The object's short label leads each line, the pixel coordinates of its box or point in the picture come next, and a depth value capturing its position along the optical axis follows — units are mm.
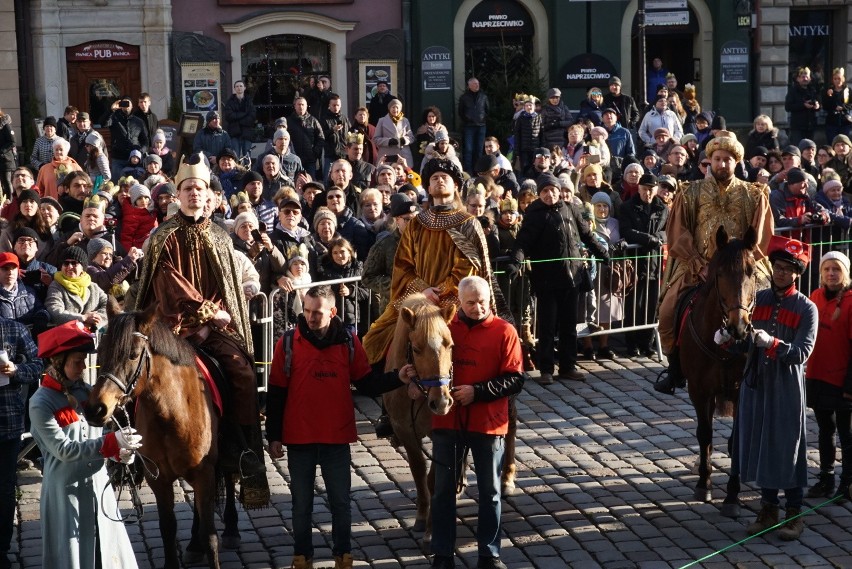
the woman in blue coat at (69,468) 7613
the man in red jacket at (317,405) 8703
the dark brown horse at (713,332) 9633
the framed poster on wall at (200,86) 27766
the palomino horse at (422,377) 8305
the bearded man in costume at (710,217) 11266
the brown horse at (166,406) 7824
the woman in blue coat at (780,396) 9445
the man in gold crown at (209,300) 9070
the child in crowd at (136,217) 14688
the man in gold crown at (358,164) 18253
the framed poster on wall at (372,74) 28531
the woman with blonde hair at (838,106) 25719
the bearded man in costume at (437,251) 9898
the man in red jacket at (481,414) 8742
